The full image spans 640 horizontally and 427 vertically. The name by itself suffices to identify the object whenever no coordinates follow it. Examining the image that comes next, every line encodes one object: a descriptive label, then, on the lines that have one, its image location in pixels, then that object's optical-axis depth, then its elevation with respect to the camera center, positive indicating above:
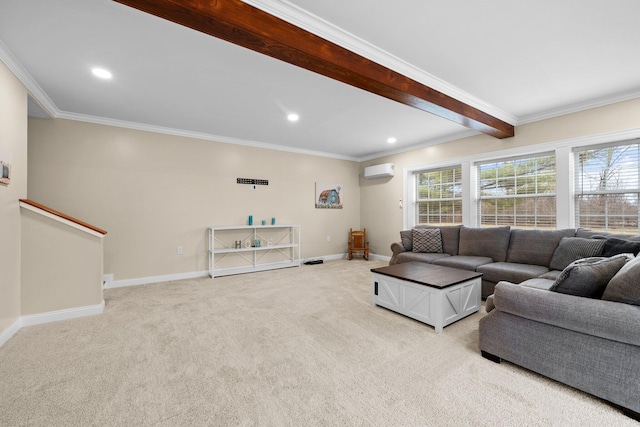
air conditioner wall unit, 6.02 +0.98
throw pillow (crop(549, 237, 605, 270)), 3.03 -0.44
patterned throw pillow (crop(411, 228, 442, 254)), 4.61 -0.46
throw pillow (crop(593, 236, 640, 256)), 2.76 -0.37
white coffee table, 2.63 -0.83
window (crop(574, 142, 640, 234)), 3.42 +0.31
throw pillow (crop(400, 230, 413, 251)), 4.86 -0.47
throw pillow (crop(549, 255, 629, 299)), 1.79 -0.44
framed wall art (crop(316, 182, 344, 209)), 6.28 +0.44
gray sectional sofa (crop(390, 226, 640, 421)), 1.55 -0.76
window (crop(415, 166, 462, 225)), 5.23 +0.34
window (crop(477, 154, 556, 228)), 4.10 +0.32
